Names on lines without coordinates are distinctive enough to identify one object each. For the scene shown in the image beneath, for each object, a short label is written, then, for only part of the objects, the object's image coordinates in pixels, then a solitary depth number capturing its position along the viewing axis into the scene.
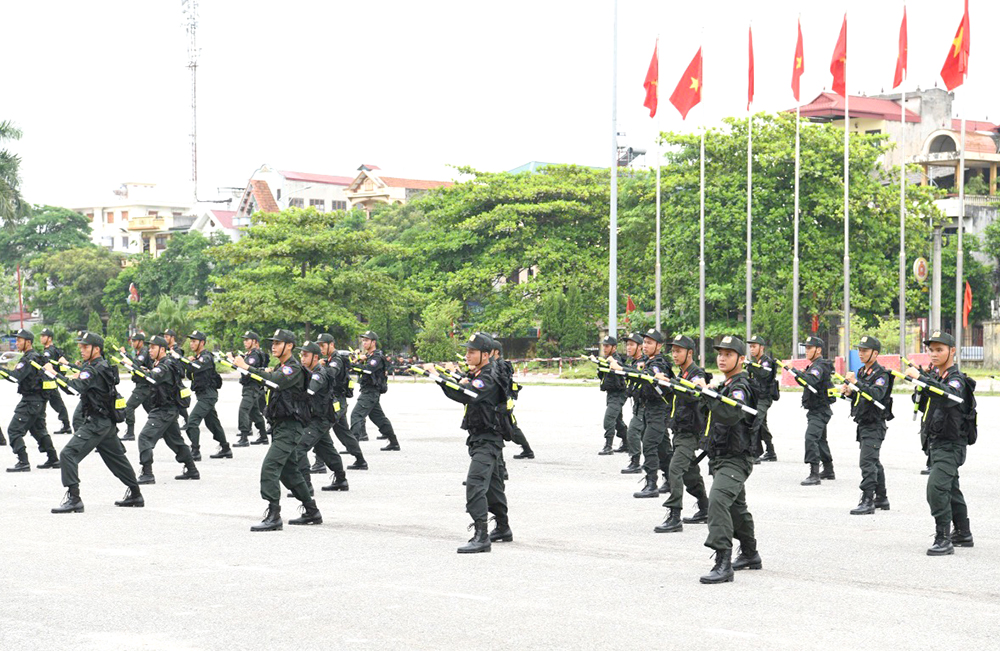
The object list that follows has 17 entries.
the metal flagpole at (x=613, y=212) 33.69
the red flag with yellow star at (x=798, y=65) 41.81
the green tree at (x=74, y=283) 82.75
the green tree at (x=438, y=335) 53.03
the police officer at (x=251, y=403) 19.38
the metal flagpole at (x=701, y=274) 43.54
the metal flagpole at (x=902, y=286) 40.62
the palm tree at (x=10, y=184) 52.91
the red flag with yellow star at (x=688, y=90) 41.47
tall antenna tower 91.19
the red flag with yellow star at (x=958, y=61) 36.47
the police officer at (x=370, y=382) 19.08
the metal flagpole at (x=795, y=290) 42.78
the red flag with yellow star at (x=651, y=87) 42.03
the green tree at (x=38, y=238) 96.50
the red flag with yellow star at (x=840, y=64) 41.22
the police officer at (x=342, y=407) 16.45
